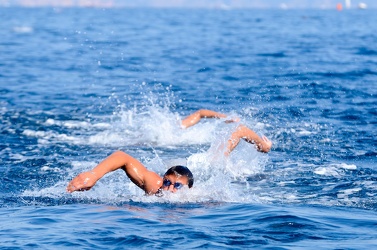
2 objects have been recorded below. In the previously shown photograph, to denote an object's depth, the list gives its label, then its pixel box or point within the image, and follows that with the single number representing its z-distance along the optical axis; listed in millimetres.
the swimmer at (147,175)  18734
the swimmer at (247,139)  25484
